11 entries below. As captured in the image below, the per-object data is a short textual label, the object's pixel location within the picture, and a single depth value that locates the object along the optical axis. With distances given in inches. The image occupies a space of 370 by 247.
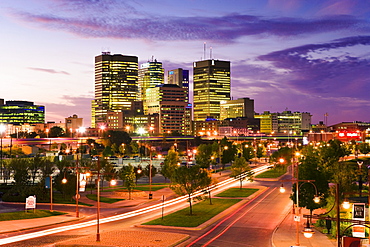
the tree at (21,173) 2623.0
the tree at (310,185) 1740.9
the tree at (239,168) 3157.0
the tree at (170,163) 3214.6
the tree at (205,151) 3764.8
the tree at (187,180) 2037.4
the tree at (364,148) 6264.8
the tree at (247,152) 5369.1
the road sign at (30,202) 1911.9
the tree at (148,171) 3315.2
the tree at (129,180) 2529.5
